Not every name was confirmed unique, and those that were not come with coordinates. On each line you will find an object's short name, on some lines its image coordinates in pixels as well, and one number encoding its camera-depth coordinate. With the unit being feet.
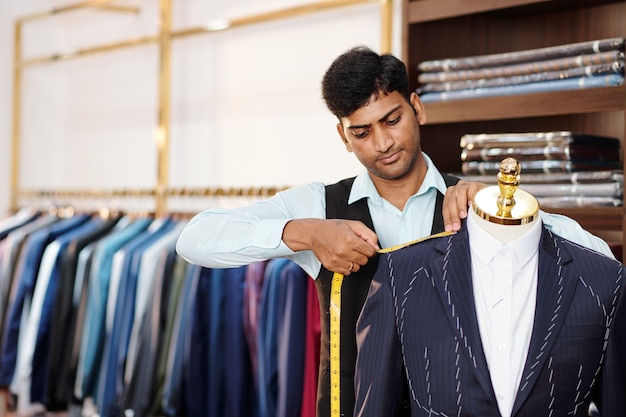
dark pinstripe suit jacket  5.74
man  6.82
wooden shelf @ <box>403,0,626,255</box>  9.77
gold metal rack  12.60
